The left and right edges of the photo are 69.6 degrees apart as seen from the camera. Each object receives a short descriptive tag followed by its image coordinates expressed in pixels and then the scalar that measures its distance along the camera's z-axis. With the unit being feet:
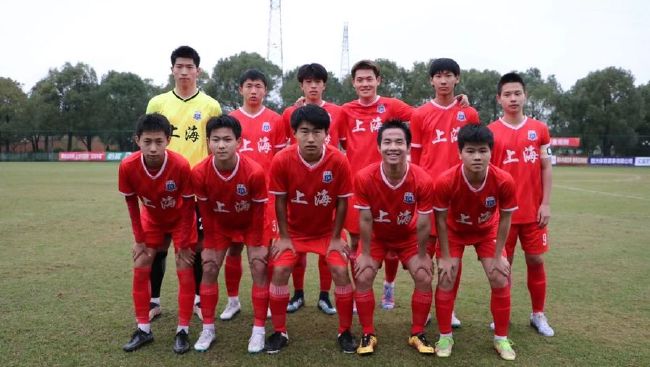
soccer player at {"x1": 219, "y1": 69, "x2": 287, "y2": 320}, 15.88
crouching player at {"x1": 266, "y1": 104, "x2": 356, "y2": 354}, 12.75
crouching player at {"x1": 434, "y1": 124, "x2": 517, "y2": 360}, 12.26
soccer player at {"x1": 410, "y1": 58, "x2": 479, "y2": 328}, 14.87
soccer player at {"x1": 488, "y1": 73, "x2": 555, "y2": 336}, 14.23
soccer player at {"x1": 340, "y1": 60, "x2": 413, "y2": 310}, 15.75
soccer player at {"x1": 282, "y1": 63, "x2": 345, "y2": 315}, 16.15
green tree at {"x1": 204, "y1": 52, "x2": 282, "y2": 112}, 172.55
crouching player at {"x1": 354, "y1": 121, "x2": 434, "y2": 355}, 12.60
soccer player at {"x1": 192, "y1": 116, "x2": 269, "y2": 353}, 12.93
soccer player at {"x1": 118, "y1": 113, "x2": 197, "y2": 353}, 12.88
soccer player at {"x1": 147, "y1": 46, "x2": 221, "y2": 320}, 15.35
